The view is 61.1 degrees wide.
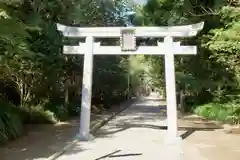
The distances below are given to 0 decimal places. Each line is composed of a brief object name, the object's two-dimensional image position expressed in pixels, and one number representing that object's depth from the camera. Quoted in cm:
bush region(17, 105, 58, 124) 862
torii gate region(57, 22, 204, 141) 675
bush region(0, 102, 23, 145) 600
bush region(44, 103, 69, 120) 957
